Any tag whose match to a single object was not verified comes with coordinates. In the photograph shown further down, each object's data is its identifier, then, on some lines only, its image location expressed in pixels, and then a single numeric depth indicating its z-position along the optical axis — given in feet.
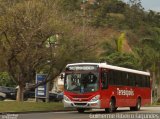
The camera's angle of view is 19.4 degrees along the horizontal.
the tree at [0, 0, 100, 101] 108.58
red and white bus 91.66
